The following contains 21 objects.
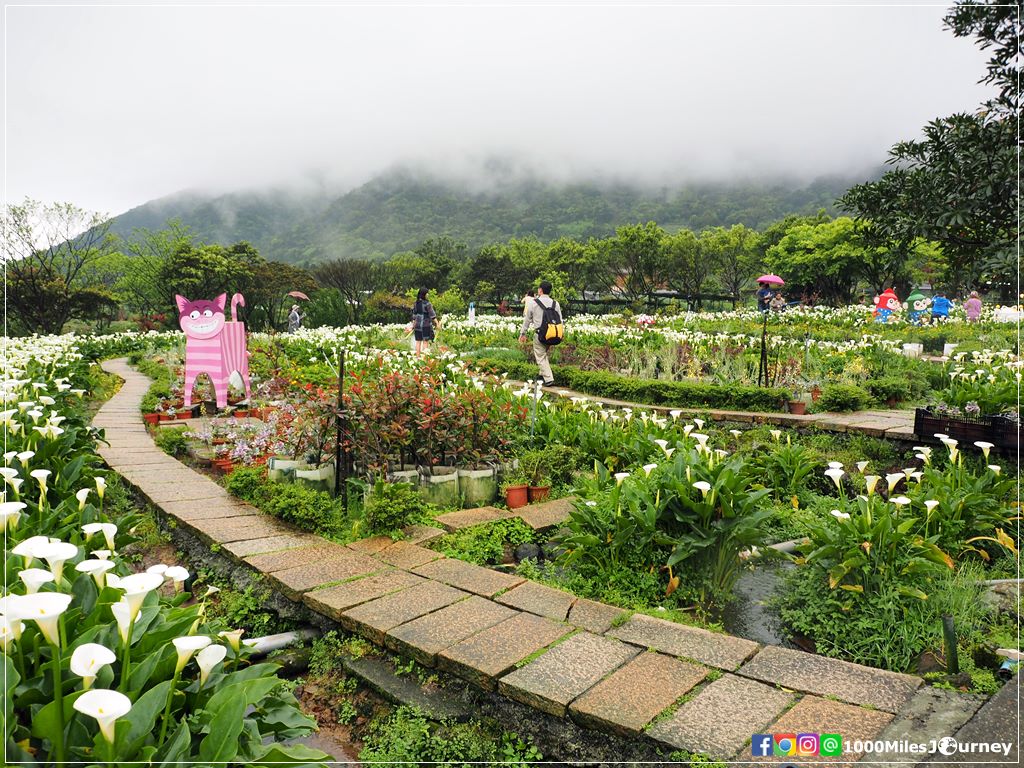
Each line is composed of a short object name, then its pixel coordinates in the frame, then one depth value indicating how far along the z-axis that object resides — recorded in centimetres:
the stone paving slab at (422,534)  407
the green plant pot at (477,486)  505
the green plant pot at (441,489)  490
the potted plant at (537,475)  505
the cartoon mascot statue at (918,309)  2005
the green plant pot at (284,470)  497
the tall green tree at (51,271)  2381
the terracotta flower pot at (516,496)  495
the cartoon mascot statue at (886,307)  2097
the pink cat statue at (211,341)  810
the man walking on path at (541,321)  1064
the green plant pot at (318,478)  488
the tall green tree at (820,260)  3544
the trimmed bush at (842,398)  841
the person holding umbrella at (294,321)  2111
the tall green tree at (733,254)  4134
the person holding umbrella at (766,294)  1073
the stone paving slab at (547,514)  445
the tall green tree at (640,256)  4009
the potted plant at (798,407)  840
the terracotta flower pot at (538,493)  504
